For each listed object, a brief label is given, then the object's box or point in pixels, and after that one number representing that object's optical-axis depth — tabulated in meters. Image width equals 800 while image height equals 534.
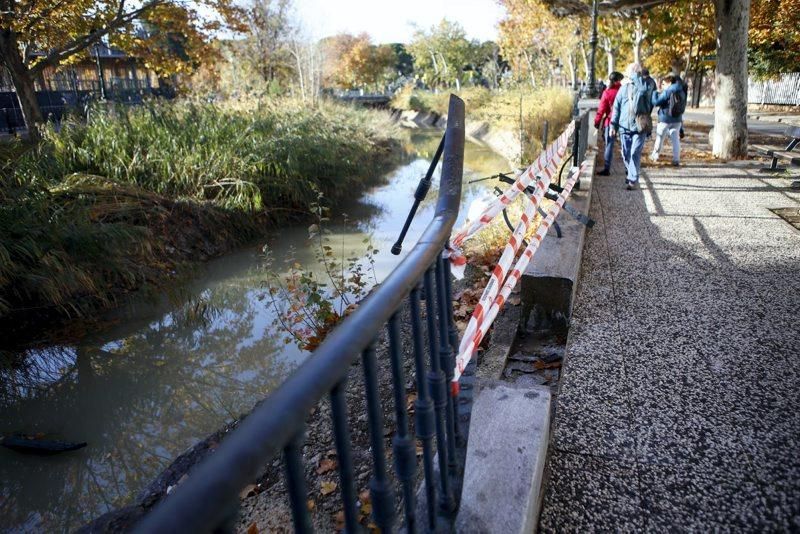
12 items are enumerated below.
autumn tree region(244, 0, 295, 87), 36.00
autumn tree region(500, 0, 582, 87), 32.00
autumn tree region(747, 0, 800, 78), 25.47
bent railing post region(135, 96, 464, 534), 0.69
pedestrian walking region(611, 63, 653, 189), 8.66
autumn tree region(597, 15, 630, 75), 22.45
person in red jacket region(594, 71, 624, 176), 10.05
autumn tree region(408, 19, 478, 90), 64.62
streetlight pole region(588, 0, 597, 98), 13.32
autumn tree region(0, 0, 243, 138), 12.20
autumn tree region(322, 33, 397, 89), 59.97
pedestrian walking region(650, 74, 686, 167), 10.28
